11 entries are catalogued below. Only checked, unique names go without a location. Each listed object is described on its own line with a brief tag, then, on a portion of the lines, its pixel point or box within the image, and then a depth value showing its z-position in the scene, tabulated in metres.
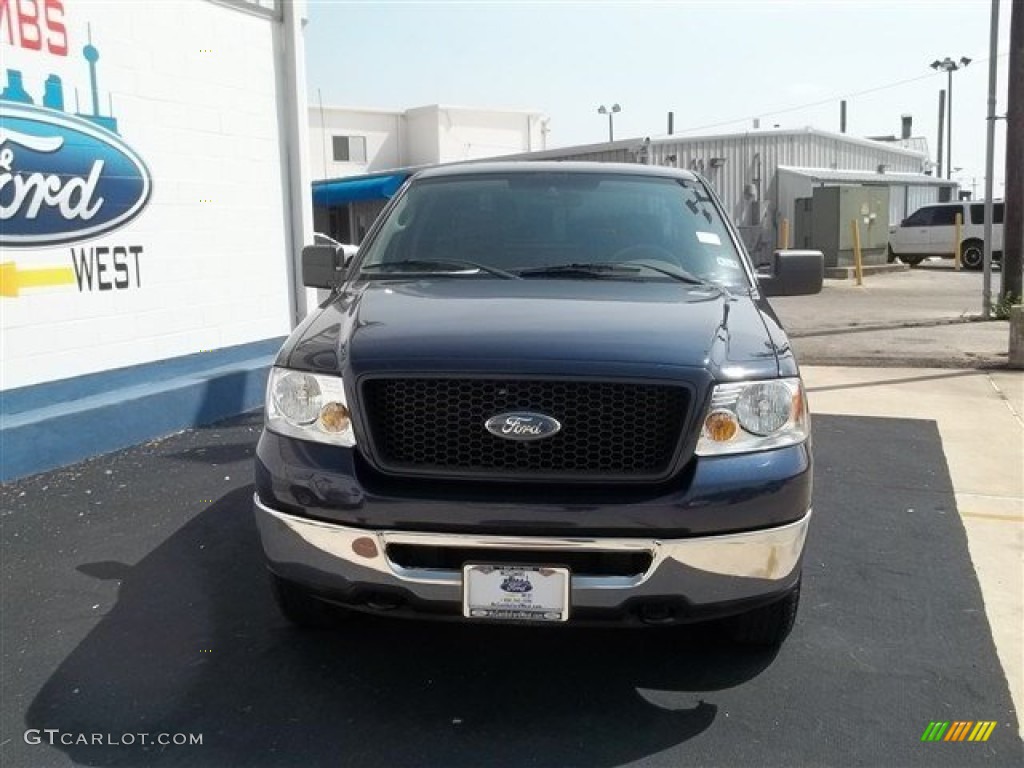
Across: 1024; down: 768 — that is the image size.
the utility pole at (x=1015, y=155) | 12.64
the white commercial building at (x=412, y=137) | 38.59
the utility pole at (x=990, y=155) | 12.80
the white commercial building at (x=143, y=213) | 6.14
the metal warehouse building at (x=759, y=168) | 26.05
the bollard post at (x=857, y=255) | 21.94
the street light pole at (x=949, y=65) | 44.97
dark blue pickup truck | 2.84
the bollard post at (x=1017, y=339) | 9.58
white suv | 25.86
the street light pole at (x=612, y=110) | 55.70
